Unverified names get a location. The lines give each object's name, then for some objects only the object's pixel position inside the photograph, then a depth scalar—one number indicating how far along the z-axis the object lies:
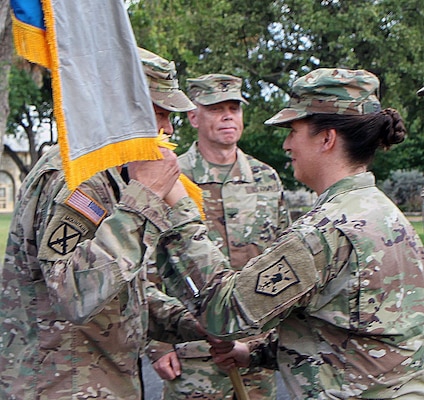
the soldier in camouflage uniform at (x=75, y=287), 2.12
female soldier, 2.21
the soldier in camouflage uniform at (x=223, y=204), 3.76
